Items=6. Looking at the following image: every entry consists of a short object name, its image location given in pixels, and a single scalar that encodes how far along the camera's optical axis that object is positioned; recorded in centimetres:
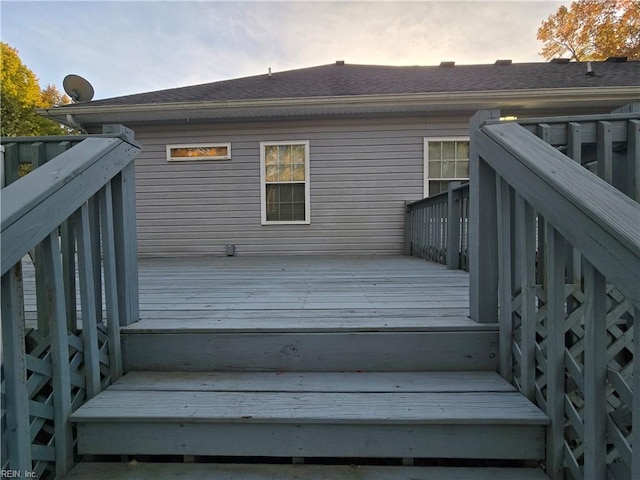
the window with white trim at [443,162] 540
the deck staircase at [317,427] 117
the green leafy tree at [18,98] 1591
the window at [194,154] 561
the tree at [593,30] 1109
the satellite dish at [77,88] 579
